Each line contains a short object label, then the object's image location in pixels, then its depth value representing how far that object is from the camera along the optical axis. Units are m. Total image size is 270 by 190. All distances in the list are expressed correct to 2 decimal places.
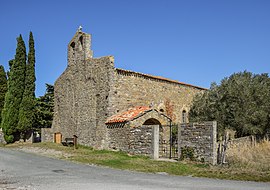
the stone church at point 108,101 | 21.17
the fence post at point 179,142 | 16.82
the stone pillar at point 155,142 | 17.77
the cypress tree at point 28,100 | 28.73
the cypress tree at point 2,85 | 35.64
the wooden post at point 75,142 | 23.21
